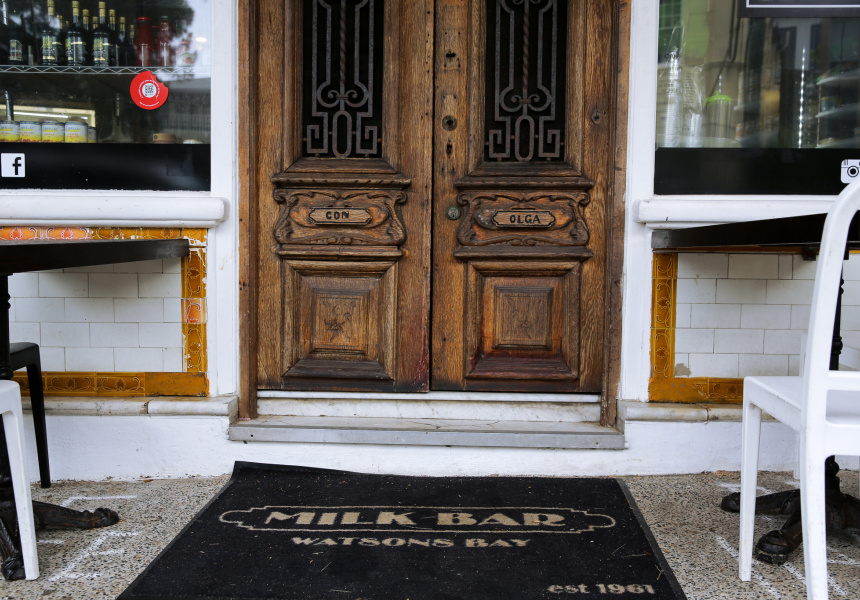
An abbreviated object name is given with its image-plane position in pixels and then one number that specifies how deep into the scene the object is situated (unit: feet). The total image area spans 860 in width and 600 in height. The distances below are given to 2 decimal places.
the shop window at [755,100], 9.32
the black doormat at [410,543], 6.28
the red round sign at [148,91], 9.55
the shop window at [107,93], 9.46
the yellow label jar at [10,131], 9.46
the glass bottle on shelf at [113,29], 9.55
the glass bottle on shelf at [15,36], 9.53
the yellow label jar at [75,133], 9.48
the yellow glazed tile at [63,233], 9.32
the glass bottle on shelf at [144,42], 9.57
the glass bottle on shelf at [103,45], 9.55
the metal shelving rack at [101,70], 9.52
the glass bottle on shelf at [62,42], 9.53
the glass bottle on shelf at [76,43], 9.53
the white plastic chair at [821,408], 5.02
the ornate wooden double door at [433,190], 9.67
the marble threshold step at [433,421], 9.34
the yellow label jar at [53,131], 9.47
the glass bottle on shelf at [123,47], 9.56
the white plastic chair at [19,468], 6.14
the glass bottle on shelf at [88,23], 9.53
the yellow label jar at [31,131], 9.46
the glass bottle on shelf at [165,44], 9.55
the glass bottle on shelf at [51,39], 9.53
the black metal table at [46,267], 5.49
